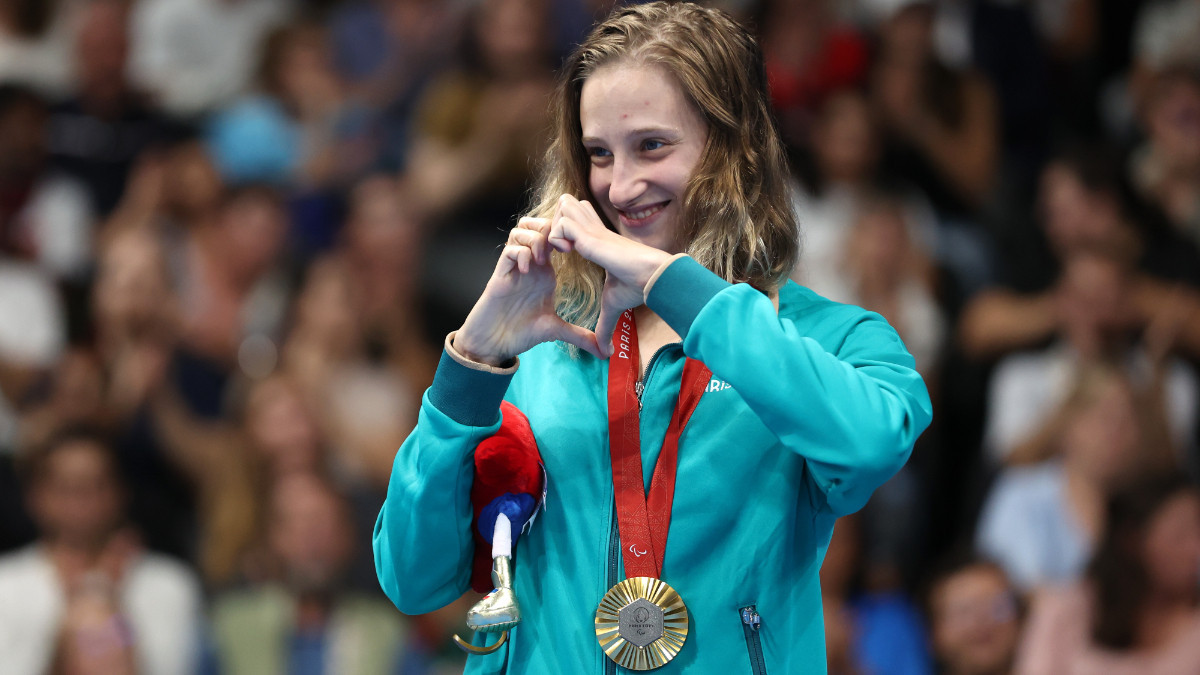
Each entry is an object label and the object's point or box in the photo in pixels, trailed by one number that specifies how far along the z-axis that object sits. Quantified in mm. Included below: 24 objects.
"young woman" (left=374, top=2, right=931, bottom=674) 3377
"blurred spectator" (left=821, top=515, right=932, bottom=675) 9359
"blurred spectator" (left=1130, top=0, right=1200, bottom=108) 10383
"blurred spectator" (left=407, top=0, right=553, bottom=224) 10961
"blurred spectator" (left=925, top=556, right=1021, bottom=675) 9266
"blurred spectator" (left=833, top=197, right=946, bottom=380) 10164
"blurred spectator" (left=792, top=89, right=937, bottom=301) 10484
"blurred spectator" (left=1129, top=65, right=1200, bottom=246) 10055
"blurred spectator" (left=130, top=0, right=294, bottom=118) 12219
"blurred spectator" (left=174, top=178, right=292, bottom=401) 11086
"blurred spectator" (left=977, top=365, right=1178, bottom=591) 9359
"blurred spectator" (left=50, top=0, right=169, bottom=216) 11859
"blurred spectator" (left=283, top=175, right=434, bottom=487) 10734
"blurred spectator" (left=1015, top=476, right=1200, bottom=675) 9023
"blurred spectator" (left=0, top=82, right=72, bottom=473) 11031
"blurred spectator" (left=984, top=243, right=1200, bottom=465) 9664
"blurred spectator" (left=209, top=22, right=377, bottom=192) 11664
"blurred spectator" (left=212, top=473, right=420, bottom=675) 9992
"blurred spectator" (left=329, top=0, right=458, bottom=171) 11625
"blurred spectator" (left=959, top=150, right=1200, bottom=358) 9781
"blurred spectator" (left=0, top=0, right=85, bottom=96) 12102
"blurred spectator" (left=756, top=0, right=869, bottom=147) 10805
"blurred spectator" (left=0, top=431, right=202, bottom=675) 10094
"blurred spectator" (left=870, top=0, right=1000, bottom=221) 10531
